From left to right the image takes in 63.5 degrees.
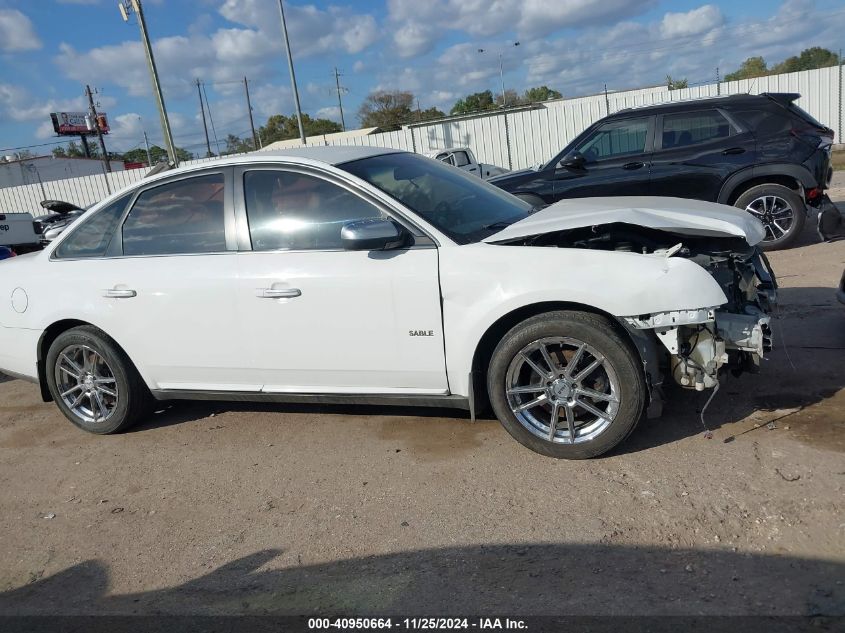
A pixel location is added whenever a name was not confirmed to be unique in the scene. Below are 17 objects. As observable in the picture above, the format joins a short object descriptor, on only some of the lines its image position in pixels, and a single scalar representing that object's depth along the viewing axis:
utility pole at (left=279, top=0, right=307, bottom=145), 26.34
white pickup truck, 17.22
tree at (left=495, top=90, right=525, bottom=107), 58.88
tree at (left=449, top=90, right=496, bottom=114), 73.12
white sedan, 3.48
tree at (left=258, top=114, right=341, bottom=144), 70.31
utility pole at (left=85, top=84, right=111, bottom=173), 57.19
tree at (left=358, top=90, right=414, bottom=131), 66.25
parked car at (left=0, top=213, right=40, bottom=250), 13.84
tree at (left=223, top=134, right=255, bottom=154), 64.31
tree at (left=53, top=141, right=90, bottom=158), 74.47
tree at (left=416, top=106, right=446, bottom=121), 67.50
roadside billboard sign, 67.50
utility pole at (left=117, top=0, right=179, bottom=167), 21.38
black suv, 7.99
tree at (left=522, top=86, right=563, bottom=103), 76.46
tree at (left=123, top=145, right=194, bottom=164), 76.89
